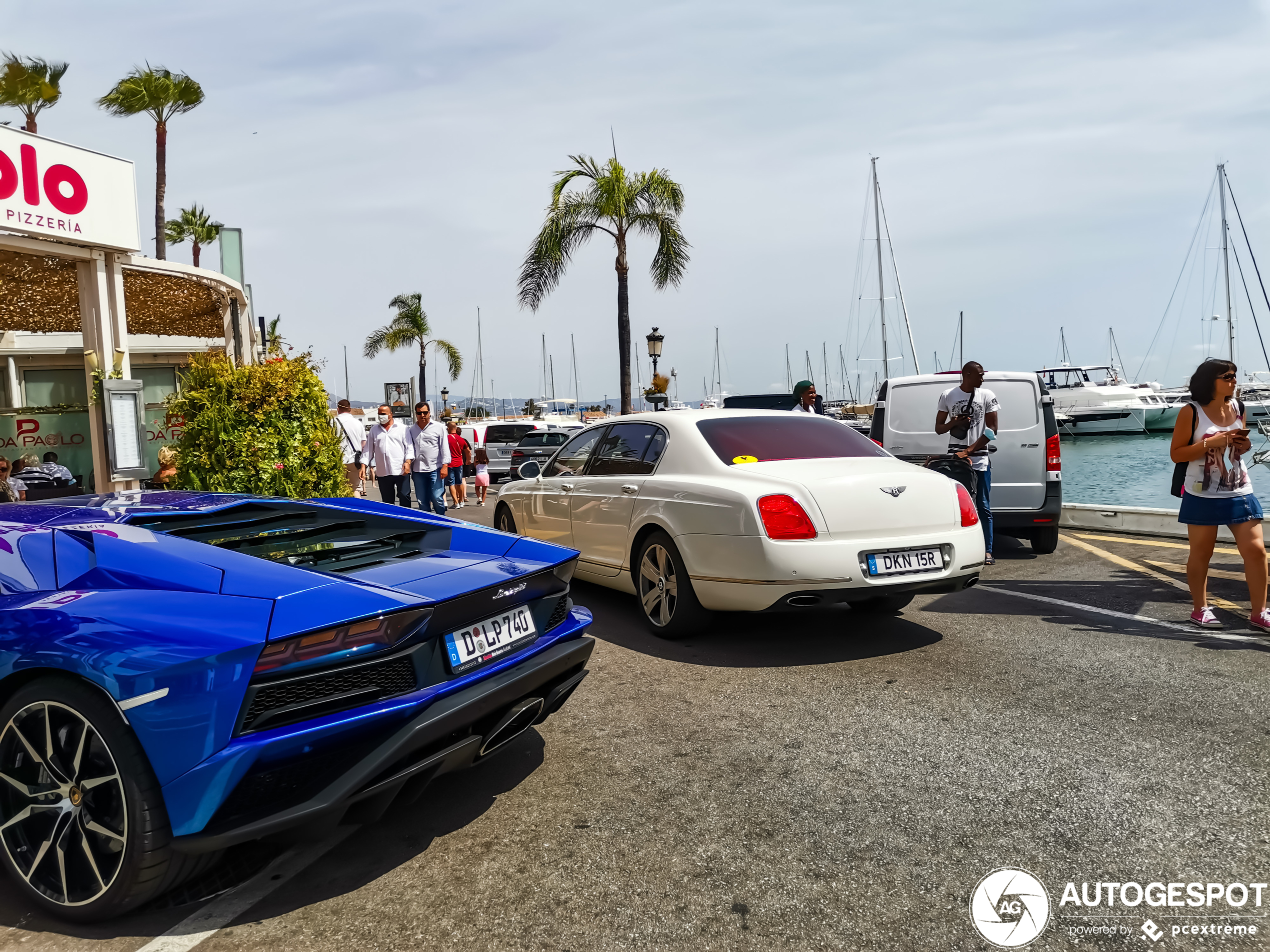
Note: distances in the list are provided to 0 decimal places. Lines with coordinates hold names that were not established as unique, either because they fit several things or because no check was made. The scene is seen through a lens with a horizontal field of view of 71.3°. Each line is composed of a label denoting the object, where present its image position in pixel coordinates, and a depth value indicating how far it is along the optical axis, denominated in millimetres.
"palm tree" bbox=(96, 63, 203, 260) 28578
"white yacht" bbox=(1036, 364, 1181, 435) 52000
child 17000
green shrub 8289
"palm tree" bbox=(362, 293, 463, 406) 51844
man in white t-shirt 7945
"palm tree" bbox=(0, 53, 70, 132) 26703
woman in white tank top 5422
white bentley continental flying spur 5027
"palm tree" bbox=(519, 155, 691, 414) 22438
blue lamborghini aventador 2391
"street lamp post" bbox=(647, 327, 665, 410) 22922
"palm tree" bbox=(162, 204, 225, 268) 45406
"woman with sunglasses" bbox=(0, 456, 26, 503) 9203
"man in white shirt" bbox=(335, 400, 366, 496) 13414
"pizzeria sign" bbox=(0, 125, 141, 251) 9102
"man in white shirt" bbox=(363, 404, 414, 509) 11438
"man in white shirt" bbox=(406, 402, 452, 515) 11461
